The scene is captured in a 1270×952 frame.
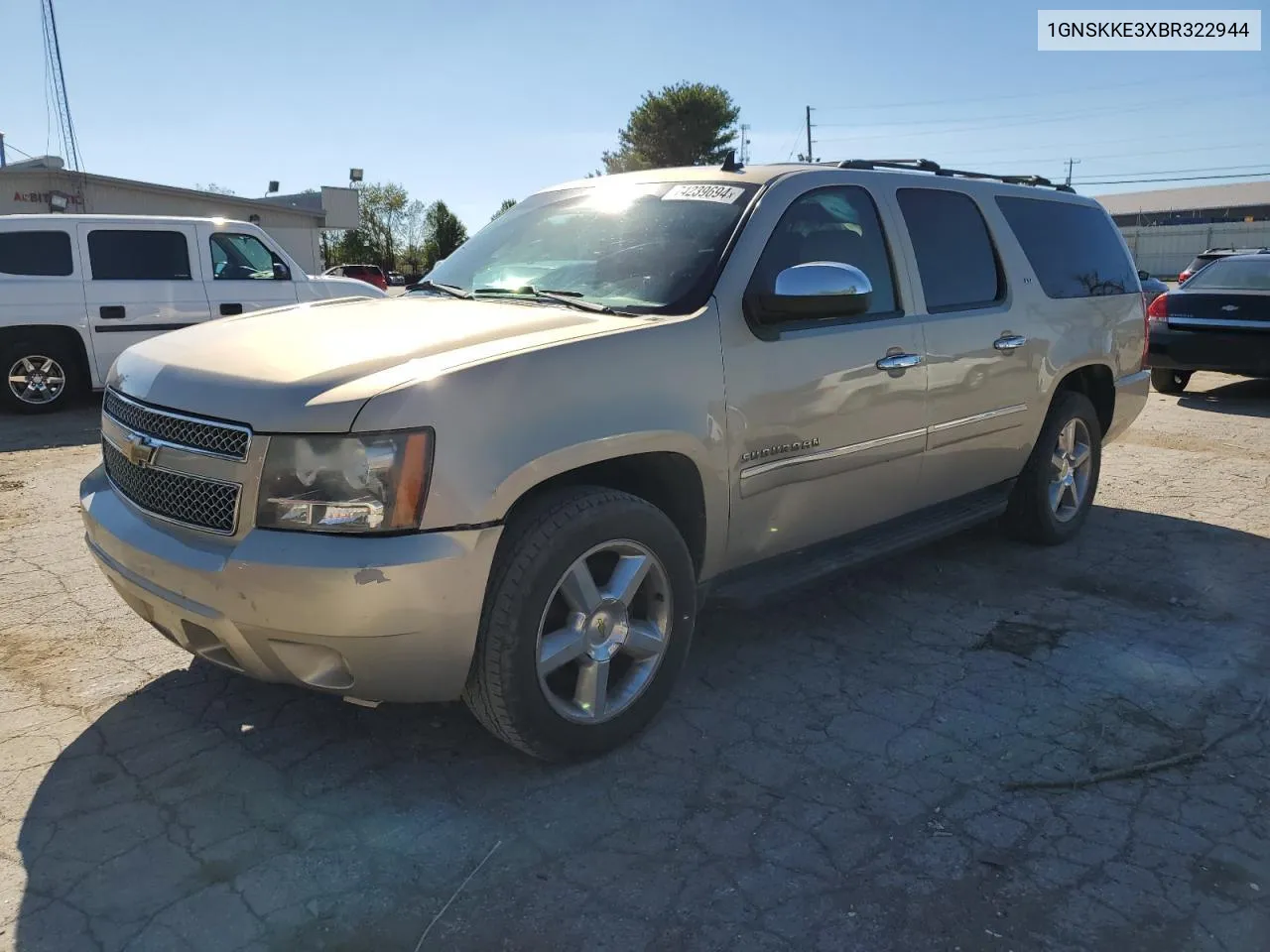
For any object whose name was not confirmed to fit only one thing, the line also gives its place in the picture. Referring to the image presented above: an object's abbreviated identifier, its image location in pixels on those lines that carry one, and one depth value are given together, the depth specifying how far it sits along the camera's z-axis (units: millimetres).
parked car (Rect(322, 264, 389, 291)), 25547
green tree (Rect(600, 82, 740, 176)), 62375
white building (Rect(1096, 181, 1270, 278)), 50625
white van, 9195
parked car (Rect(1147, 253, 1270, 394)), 9867
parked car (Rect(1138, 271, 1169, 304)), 15742
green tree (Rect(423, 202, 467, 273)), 65625
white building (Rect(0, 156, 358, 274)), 23594
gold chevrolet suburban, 2510
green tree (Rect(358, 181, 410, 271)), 66375
